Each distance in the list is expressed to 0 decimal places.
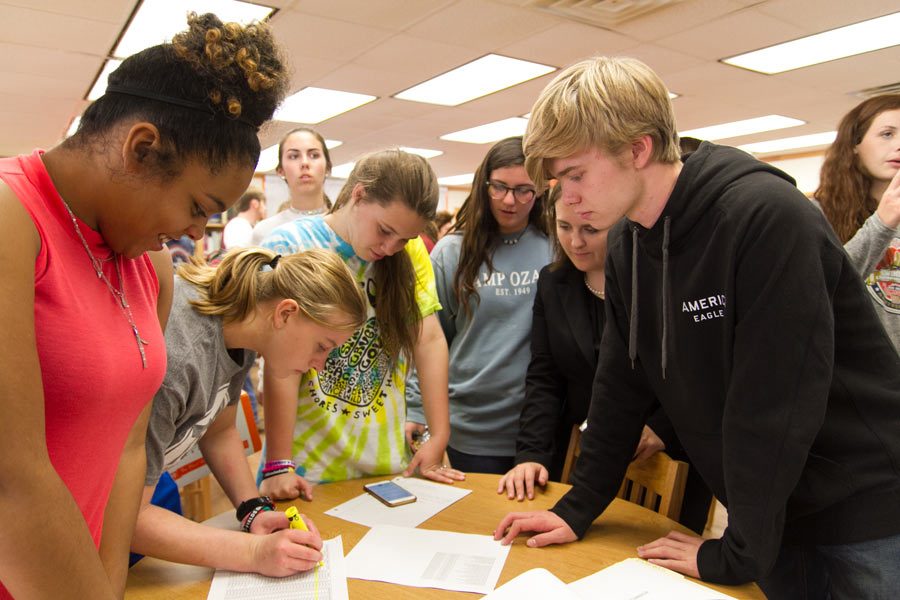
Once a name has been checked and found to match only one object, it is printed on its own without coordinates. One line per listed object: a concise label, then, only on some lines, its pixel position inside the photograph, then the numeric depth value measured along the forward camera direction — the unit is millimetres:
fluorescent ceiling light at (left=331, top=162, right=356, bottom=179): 9601
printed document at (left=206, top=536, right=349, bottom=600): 1038
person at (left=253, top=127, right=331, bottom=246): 3023
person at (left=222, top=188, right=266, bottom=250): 4113
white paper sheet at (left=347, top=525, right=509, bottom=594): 1090
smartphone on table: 1440
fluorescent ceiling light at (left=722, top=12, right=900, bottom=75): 3953
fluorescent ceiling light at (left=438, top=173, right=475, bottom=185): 11000
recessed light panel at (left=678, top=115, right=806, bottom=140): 6668
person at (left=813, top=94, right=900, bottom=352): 1778
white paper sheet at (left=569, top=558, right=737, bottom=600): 1028
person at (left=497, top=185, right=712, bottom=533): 1627
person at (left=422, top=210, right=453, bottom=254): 5473
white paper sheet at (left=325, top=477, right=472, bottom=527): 1352
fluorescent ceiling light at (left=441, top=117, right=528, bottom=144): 6697
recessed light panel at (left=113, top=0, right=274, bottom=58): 3445
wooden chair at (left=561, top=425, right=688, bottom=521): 1393
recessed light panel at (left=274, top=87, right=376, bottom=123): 5470
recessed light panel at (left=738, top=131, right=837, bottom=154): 7620
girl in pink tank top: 581
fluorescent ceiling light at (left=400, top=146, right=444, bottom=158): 8219
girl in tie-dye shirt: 1552
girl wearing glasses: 1876
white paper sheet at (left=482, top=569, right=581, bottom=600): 979
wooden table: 1063
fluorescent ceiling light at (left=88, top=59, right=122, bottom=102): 4400
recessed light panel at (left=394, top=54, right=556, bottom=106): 4609
